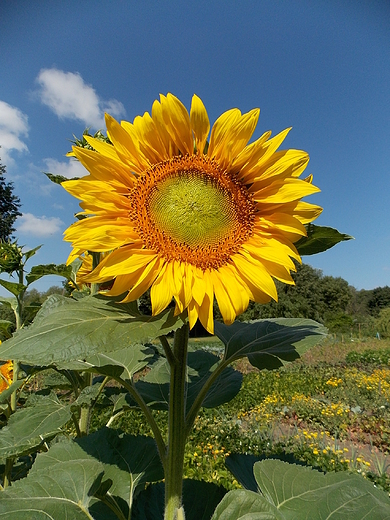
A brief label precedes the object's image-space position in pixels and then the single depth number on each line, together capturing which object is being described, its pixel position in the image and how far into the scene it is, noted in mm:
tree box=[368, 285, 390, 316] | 46531
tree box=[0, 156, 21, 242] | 22719
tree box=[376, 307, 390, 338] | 21267
